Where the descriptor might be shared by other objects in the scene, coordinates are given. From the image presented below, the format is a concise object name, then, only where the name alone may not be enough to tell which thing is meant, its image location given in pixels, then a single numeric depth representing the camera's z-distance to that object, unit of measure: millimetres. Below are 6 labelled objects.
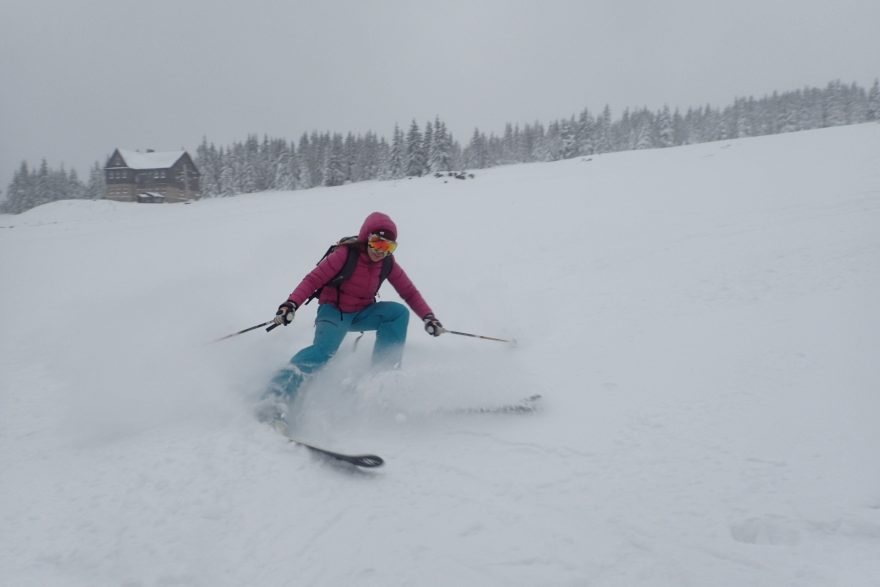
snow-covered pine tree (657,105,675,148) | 66062
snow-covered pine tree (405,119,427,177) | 51719
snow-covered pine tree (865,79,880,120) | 58625
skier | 4332
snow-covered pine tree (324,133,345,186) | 60969
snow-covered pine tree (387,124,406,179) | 57500
